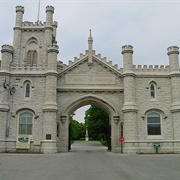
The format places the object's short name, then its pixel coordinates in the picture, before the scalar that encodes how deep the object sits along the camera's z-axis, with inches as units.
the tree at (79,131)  3283.0
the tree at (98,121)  1675.7
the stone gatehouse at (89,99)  914.1
